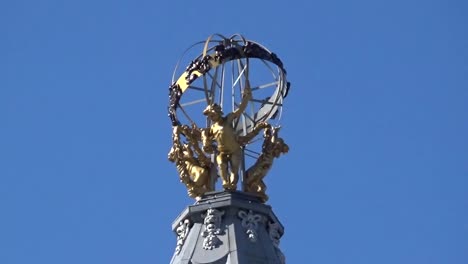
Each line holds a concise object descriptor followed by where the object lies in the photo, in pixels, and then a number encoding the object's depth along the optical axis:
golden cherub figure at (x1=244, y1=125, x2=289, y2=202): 58.00
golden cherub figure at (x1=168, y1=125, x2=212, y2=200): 57.97
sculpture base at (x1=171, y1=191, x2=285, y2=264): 55.62
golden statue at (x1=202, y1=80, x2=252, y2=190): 57.69
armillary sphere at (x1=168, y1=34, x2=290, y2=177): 58.69
